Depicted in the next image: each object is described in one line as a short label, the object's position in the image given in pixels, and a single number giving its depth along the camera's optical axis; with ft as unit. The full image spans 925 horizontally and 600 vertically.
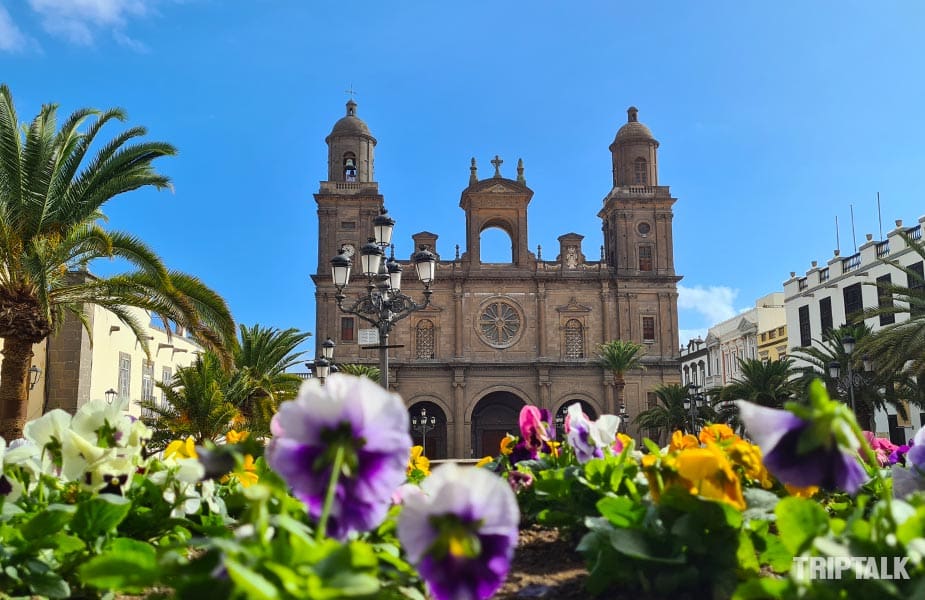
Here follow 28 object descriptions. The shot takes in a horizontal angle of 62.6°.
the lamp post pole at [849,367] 62.21
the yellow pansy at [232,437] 16.05
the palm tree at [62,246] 39.55
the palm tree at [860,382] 79.23
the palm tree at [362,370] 116.47
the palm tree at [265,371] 80.23
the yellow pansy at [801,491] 8.84
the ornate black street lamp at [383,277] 41.78
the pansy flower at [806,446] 5.64
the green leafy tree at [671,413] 126.21
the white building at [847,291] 104.22
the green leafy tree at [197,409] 63.21
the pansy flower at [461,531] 5.08
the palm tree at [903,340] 62.34
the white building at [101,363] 65.62
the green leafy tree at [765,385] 99.66
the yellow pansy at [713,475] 7.27
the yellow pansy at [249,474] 10.16
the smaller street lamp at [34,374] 62.80
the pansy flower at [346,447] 5.35
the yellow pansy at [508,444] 15.26
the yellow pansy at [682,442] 12.58
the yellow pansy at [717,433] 12.15
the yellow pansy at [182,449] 11.81
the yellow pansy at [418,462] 17.66
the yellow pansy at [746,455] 8.11
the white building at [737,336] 164.66
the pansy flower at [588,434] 11.26
